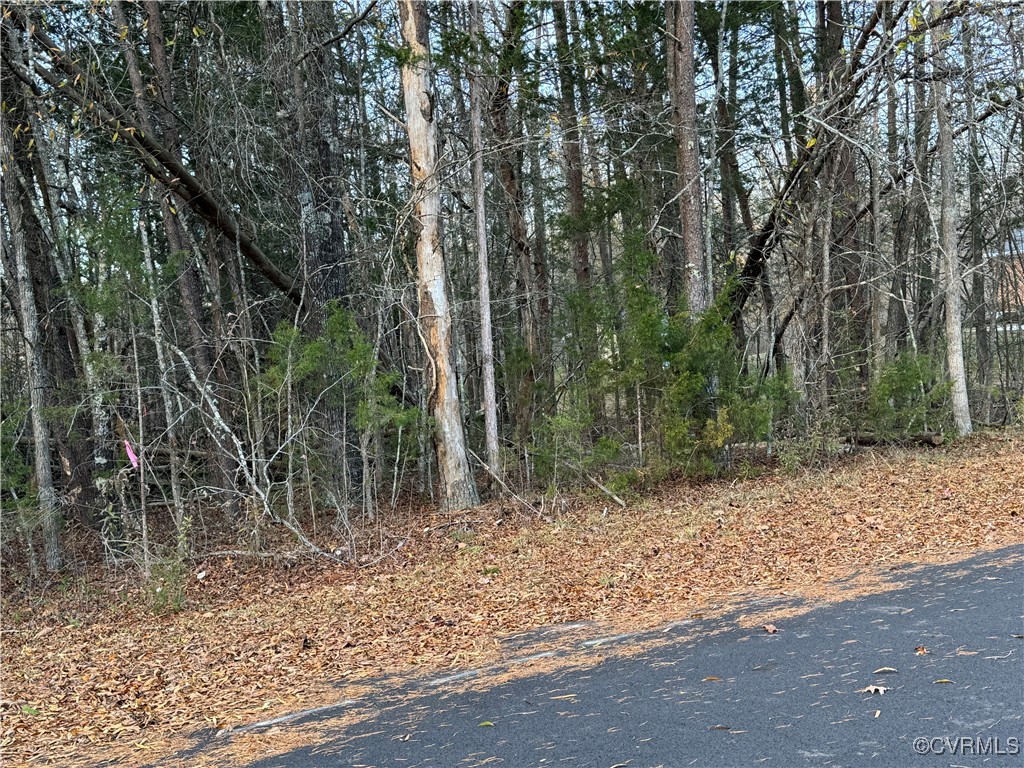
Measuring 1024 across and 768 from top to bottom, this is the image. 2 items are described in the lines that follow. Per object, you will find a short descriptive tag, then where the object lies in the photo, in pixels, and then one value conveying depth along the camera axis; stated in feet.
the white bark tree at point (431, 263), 43.19
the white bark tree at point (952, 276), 50.85
